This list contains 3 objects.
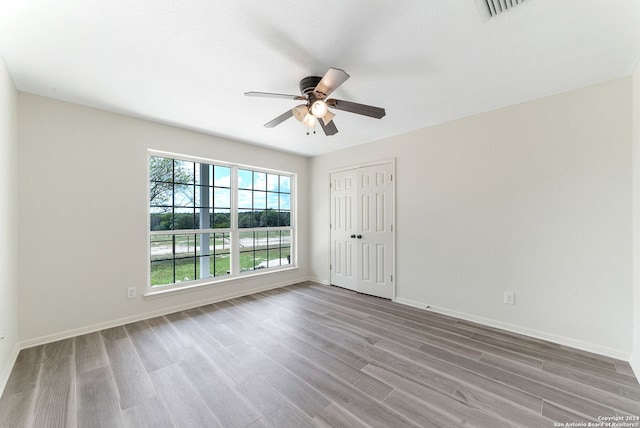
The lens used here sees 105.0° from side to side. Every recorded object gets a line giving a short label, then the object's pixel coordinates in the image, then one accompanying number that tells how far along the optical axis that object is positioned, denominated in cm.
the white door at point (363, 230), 383
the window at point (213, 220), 336
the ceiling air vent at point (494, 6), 142
